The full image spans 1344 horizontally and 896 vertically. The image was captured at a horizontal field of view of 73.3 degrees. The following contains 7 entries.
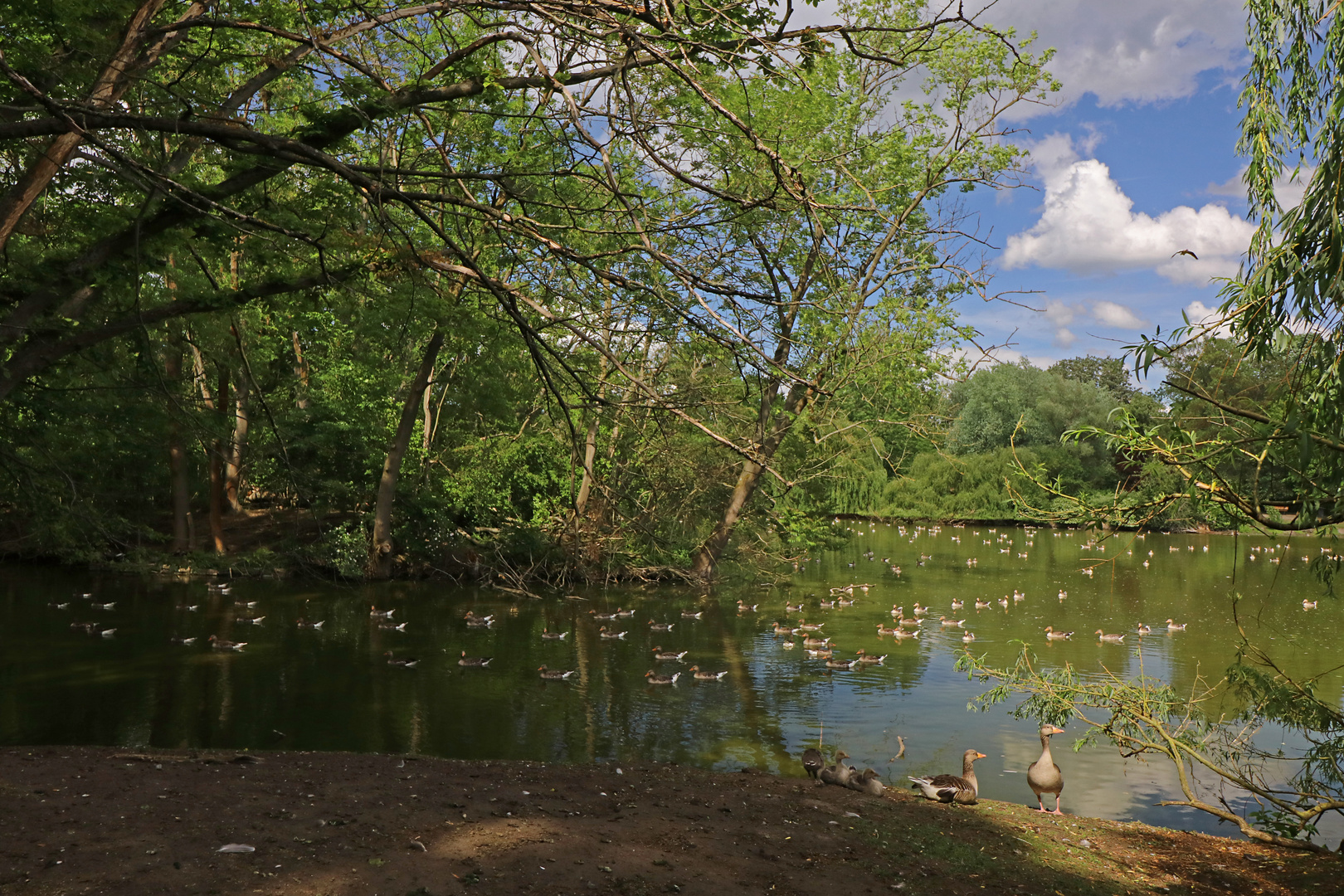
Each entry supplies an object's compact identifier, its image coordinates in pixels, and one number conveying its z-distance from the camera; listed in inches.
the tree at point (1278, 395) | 204.4
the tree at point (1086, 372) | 3002.0
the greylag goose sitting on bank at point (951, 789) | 347.6
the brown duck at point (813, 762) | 380.5
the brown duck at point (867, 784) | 353.1
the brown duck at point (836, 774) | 360.2
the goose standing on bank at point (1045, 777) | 358.6
